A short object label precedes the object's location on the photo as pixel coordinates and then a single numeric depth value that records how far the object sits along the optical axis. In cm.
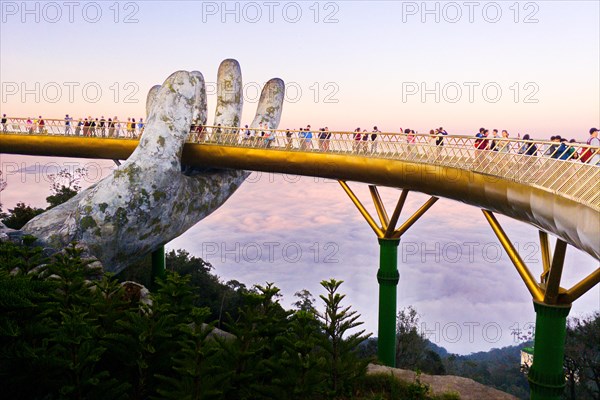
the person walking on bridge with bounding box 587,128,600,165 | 1434
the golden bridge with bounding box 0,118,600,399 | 1099
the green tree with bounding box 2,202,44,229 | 3441
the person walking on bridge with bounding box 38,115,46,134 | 3284
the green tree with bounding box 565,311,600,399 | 3091
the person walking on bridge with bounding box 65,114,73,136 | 3147
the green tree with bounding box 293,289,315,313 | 4280
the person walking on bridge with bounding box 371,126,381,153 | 1928
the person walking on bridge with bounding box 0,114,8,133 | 3438
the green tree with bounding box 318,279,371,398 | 970
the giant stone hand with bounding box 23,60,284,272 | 2211
